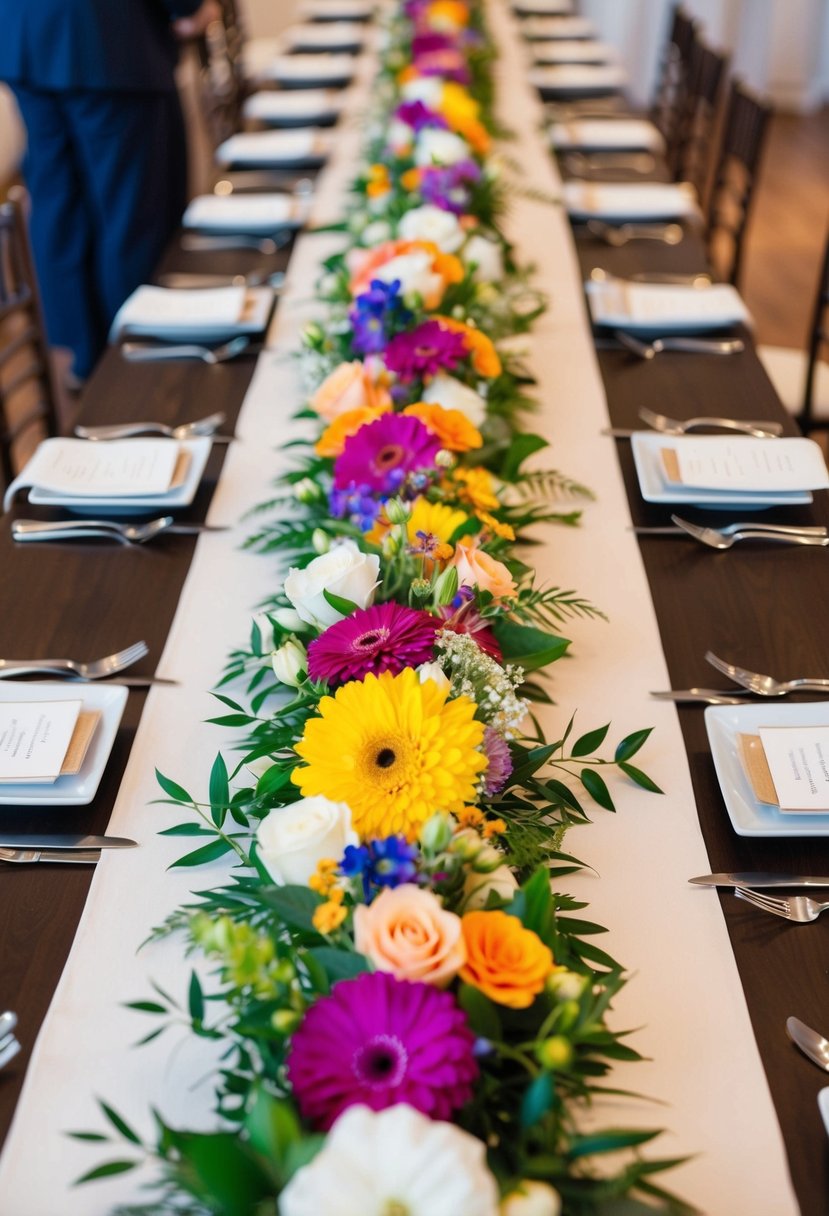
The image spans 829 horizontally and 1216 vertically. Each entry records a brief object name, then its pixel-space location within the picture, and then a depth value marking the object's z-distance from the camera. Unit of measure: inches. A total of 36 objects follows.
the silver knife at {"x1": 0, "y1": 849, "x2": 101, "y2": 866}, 47.8
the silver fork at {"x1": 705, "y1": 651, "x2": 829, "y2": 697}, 56.3
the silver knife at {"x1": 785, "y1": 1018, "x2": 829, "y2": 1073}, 40.5
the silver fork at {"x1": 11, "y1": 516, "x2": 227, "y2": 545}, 69.2
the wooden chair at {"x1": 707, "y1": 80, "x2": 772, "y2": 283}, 131.3
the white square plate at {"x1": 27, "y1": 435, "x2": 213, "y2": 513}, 71.3
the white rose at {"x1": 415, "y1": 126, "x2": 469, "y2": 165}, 103.3
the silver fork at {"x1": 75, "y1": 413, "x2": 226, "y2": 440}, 79.3
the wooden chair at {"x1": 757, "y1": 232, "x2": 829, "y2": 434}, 112.0
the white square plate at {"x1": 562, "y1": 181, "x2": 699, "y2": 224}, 121.9
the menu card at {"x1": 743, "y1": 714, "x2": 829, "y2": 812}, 48.4
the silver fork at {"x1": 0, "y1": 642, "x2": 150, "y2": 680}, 57.5
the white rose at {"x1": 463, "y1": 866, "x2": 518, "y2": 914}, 38.1
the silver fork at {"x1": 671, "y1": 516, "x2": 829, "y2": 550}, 68.3
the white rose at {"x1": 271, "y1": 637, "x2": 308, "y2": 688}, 47.1
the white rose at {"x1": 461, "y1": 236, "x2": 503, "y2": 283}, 91.0
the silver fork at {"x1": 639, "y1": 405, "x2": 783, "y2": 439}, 79.3
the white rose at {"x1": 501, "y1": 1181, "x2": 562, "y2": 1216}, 28.5
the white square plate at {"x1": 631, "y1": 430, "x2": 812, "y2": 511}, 70.6
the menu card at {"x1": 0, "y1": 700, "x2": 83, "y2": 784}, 49.9
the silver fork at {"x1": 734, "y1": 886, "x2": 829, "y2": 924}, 45.5
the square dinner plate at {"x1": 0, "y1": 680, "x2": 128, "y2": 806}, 49.8
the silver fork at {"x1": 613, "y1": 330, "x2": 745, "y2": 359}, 92.7
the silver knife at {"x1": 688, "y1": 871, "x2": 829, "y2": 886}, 46.4
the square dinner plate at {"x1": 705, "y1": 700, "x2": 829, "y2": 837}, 48.2
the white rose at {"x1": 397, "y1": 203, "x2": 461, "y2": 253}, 86.4
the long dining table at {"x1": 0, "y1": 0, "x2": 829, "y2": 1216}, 38.5
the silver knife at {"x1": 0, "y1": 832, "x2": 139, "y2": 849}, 48.4
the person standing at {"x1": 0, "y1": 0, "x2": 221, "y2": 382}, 133.8
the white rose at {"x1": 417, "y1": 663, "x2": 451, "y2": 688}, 42.7
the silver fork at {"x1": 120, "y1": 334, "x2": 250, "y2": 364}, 91.9
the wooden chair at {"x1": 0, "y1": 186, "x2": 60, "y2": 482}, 98.8
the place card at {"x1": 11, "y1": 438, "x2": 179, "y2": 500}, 71.8
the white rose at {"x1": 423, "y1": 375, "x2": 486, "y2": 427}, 68.4
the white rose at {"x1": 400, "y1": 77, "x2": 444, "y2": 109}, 122.8
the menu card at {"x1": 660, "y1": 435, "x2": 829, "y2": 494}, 70.9
